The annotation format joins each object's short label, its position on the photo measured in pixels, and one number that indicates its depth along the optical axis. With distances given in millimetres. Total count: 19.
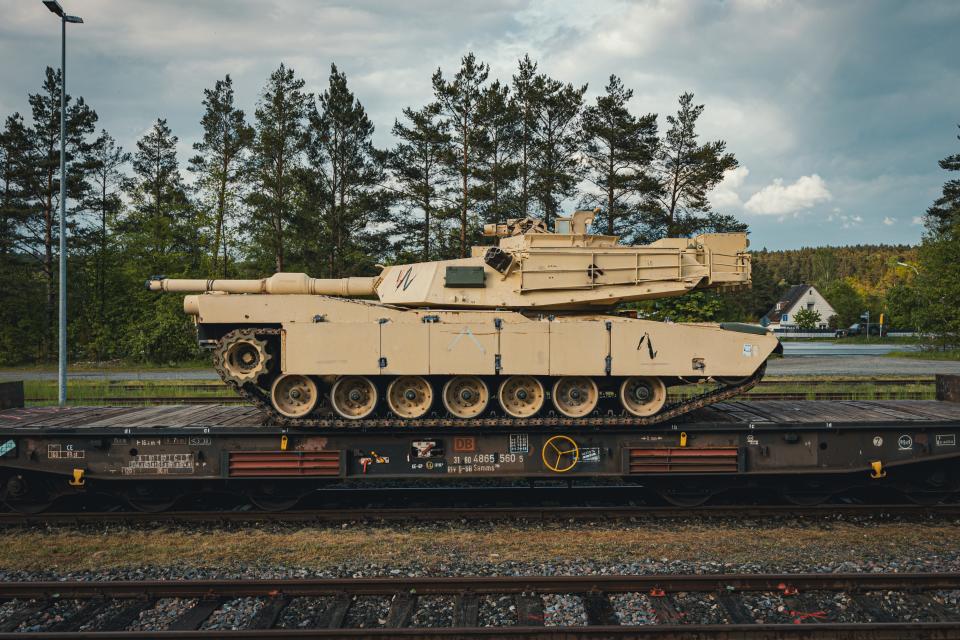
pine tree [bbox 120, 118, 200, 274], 34125
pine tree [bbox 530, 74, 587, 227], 27922
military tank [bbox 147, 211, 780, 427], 8531
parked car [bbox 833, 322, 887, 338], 70725
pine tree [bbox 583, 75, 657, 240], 28469
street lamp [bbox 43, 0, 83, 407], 16438
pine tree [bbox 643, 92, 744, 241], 29422
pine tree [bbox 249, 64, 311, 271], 29047
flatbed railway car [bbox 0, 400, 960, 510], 8633
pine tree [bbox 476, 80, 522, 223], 27219
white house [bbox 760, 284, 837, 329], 85875
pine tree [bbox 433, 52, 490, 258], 27250
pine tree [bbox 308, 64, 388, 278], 29188
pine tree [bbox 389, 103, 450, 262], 27812
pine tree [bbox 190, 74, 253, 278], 34719
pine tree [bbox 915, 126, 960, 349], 34219
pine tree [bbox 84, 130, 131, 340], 36750
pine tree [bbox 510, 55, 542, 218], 28203
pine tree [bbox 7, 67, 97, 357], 33969
